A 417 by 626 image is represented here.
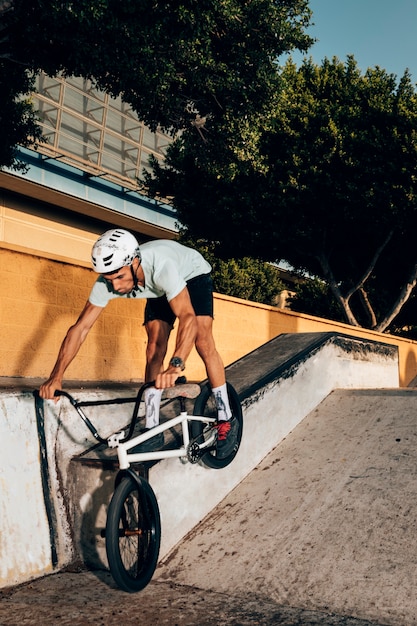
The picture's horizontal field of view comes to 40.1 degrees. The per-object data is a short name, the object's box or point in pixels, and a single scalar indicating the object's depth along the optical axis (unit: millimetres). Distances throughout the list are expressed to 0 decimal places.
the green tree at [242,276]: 22609
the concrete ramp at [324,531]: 3316
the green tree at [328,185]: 17906
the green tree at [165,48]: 7938
